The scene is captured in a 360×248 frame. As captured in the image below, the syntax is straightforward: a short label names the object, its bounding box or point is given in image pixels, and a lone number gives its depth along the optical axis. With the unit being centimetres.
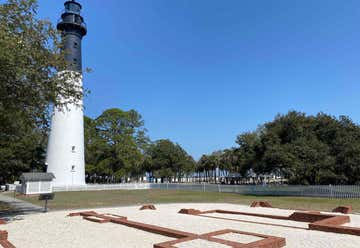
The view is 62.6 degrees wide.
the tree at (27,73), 948
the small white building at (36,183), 2691
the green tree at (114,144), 4131
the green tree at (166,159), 6059
